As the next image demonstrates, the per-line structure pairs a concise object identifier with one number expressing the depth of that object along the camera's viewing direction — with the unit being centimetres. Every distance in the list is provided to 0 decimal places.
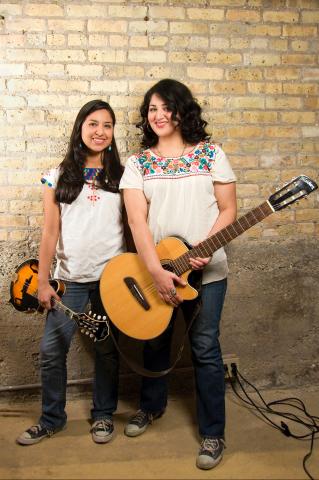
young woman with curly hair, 249
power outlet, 326
